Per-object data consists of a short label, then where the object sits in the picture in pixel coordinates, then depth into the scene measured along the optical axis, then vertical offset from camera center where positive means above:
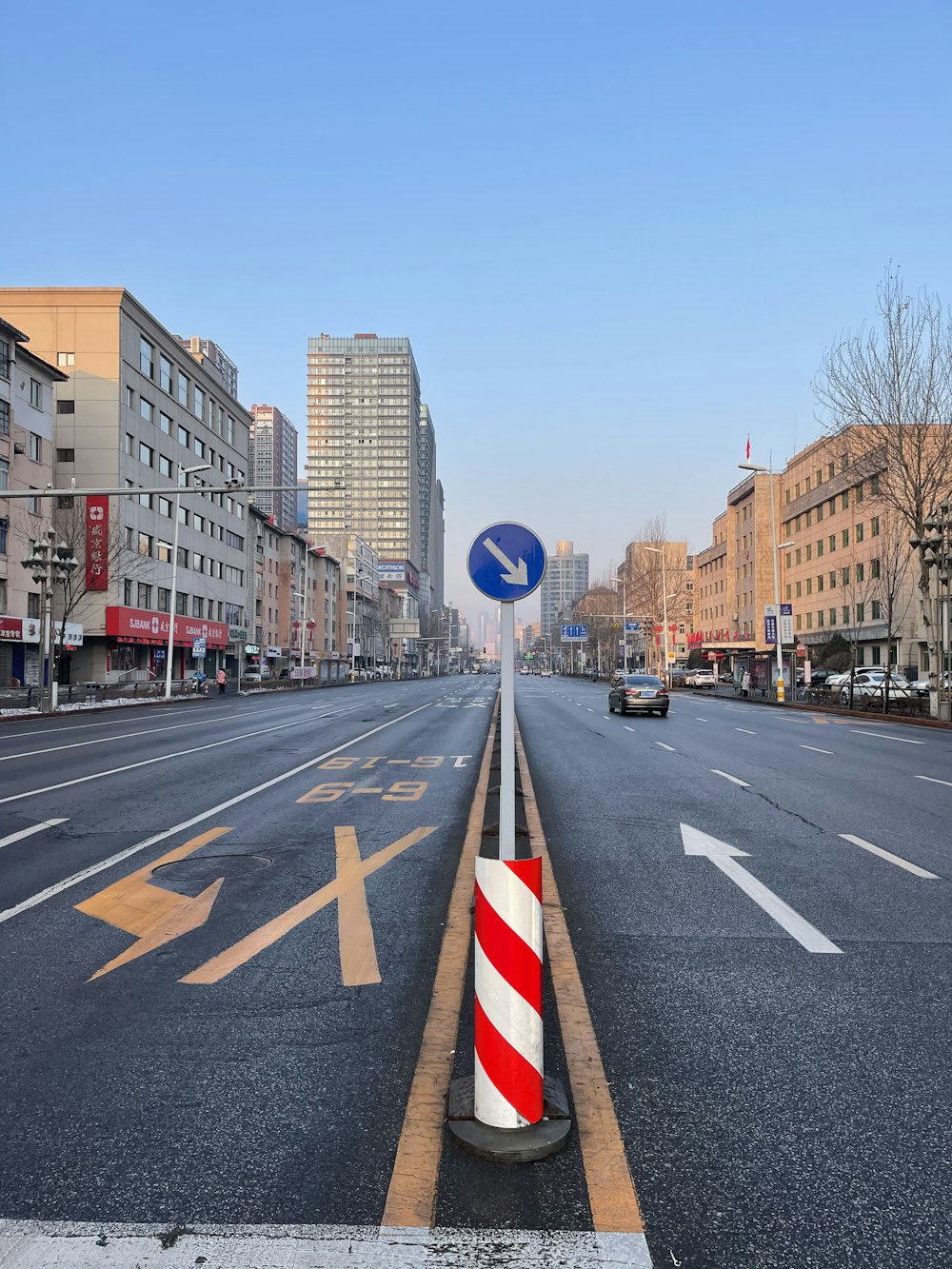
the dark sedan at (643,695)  31.55 -1.37
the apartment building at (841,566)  56.16 +6.95
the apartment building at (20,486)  41.50 +8.09
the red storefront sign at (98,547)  44.38 +5.50
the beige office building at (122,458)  48.47 +11.97
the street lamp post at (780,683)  43.38 -1.20
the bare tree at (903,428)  31.30 +8.75
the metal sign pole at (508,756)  3.78 -0.50
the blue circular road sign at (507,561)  4.61 +0.52
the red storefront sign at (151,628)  48.78 +1.70
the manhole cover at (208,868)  7.07 -1.82
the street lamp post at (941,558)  28.14 +3.38
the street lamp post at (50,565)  31.23 +3.32
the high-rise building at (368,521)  195.12 +30.98
